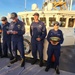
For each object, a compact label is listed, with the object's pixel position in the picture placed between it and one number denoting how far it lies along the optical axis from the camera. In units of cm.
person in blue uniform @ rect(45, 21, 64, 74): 195
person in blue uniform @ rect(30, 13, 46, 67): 211
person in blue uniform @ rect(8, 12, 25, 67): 209
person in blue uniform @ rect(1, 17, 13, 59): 239
